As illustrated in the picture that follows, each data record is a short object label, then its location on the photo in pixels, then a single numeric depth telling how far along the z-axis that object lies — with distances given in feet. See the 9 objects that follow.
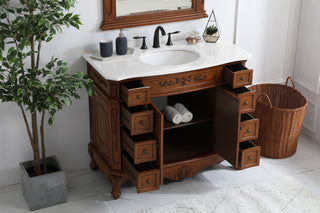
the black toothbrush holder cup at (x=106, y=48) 8.97
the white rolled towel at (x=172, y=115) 9.30
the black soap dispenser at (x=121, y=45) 9.09
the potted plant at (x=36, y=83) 7.82
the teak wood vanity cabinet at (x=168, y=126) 8.46
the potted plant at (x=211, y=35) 10.07
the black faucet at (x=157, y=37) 9.44
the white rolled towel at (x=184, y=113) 9.40
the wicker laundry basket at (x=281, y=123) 10.44
